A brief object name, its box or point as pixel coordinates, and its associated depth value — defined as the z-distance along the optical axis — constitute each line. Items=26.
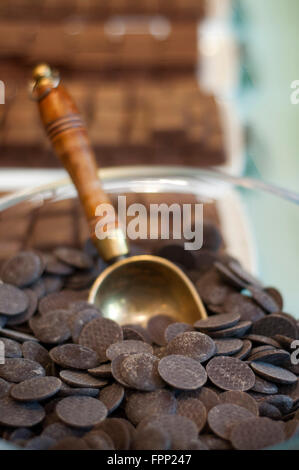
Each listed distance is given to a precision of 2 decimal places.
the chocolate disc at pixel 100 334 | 0.72
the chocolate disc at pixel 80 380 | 0.63
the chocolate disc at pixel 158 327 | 0.79
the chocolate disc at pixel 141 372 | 0.61
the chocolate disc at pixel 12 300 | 0.77
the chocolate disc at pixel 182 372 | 0.61
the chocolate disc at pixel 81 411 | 0.56
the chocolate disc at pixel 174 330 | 0.75
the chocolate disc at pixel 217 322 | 0.72
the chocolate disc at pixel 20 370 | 0.64
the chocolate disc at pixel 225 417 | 0.56
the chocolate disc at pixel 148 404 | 0.59
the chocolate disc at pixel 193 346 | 0.66
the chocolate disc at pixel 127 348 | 0.67
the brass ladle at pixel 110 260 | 0.83
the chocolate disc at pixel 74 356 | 0.67
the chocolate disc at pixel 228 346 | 0.68
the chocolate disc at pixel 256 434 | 0.52
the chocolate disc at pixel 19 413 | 0.57
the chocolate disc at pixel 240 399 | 0.61
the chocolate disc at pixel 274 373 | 0.65
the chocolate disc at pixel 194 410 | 0.58
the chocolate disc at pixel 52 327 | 0.73
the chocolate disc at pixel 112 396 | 0.60
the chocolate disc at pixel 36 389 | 0.59
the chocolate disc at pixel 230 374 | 0.64
